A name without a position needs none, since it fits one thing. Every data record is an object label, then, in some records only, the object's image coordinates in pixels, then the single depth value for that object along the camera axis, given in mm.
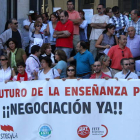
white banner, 9422
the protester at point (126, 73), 10266
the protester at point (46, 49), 12203
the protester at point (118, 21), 13844
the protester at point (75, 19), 13797
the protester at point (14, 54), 12297
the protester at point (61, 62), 11310
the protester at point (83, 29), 14219
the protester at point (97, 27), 13805
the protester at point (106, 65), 11109
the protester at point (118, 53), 11812
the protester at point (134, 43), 12523
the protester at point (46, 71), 10594
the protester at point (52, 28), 13771
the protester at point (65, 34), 12961
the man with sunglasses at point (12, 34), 13734
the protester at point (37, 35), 13324
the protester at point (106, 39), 12870
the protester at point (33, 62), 11537
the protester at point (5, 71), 11023
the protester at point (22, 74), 10766
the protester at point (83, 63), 11898
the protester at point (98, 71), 10531
